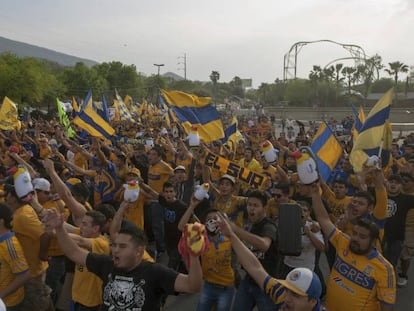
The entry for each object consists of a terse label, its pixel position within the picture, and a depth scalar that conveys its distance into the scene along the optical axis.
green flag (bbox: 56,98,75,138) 13.91
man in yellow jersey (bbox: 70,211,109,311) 4.03
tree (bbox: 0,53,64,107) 41.72
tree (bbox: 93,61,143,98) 78.12
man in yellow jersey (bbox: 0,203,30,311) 3.67
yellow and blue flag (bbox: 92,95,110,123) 11.66
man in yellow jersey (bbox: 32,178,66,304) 4.75
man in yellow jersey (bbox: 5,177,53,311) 4.10
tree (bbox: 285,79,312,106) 84.93
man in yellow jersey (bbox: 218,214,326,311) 2.84
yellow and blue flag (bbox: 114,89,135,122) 20.95
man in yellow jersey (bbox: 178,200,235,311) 4.54
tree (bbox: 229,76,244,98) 119.12
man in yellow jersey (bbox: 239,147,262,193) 8.66
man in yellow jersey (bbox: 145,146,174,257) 8.23
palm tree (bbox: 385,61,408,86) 81.69
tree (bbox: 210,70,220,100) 96.16
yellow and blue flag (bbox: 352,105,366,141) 8.86
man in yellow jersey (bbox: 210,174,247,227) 5.76
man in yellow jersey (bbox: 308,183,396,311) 3.64
